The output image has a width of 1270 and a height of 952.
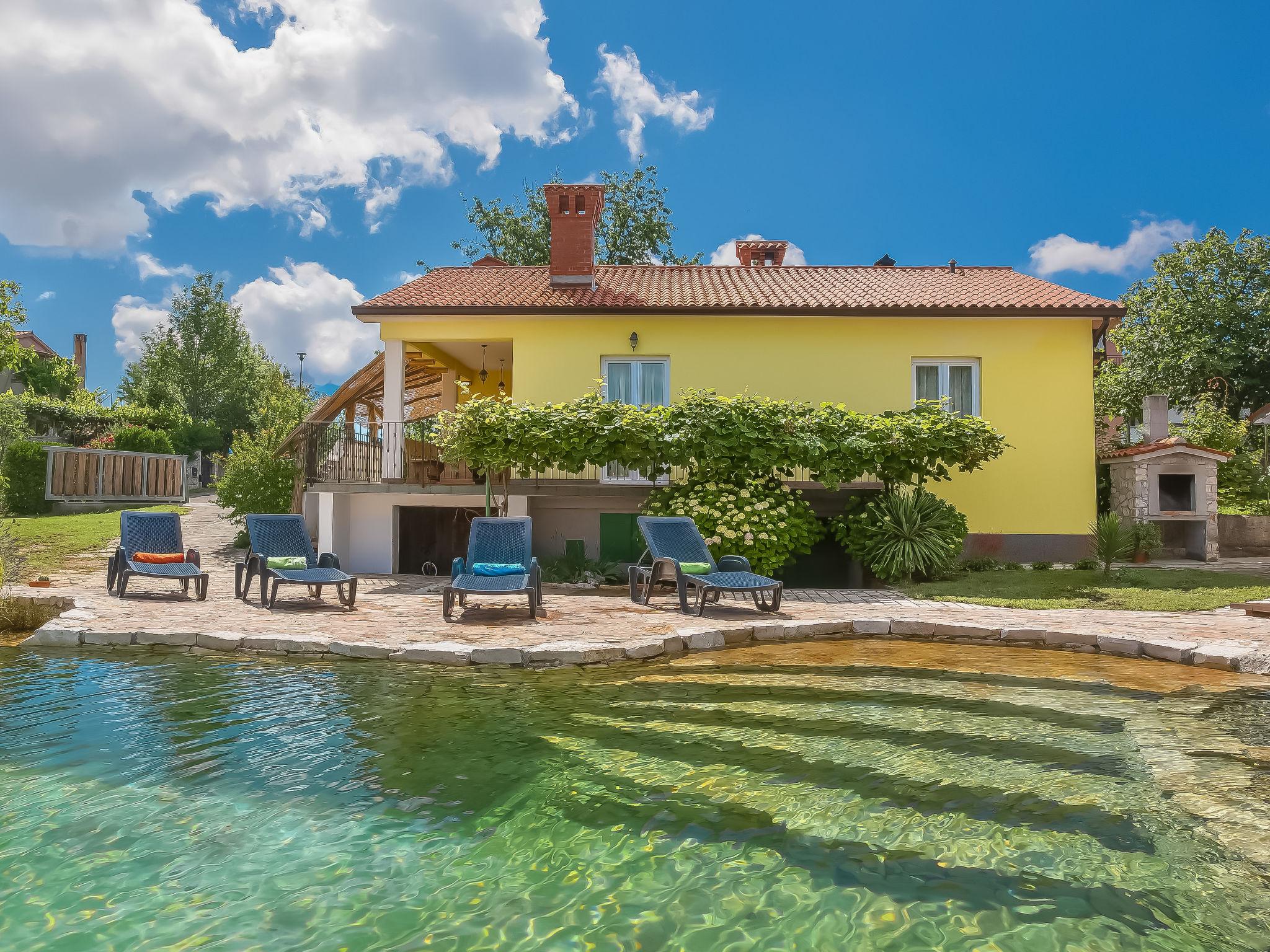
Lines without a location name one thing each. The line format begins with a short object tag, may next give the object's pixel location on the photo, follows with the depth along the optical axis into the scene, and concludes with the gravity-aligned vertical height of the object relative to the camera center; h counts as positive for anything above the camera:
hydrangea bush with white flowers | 12.13 -0.20
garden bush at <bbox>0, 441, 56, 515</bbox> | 19.88 +0.67
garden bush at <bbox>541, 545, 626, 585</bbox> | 13.38 -1.12
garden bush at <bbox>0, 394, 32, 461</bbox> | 23.23 +2.63
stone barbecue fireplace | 14.55 +0.33
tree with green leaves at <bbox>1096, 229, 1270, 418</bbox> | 27.02 +5.95
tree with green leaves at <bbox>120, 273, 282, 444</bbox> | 44.19 +8.06
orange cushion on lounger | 10.66 -0.73
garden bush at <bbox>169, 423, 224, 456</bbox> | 37.50 +3.27
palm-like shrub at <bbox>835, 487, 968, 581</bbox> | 12.49 -0.49
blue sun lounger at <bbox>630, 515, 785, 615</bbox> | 9.68 -0.86
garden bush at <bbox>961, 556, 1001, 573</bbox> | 13.73 -1.04
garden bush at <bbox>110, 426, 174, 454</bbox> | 26.97 +2.18
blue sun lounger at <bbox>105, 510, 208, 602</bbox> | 10.36 -0.63
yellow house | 14.88 +2.48
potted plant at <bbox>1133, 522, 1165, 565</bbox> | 14.30 -0.65
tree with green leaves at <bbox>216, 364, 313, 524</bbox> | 18.00 +0.55
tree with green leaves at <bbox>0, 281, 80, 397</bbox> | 42.03 +6.95
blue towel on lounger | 9.77 -0.80
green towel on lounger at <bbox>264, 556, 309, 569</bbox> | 10.11 -0.75
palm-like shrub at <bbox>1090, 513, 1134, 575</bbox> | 12.15 -0.53
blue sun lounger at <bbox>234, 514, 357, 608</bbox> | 9.92 -0.68
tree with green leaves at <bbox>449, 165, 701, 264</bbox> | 33.41 +11.96
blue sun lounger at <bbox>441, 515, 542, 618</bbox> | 9.60 -0.56
